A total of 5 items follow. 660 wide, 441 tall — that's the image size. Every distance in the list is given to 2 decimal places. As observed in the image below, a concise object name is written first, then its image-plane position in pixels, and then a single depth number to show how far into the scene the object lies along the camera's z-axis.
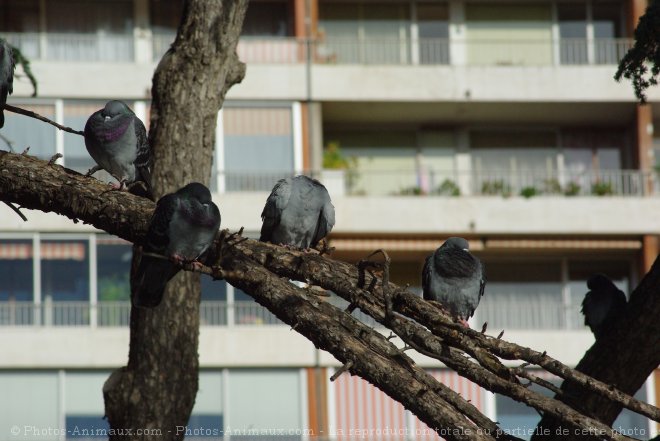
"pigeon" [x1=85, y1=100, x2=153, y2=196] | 18.34
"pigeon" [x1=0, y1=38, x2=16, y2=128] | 18.62
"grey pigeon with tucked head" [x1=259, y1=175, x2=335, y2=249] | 20.25
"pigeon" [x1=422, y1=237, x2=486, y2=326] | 19.89
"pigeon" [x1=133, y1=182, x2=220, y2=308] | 14.43
